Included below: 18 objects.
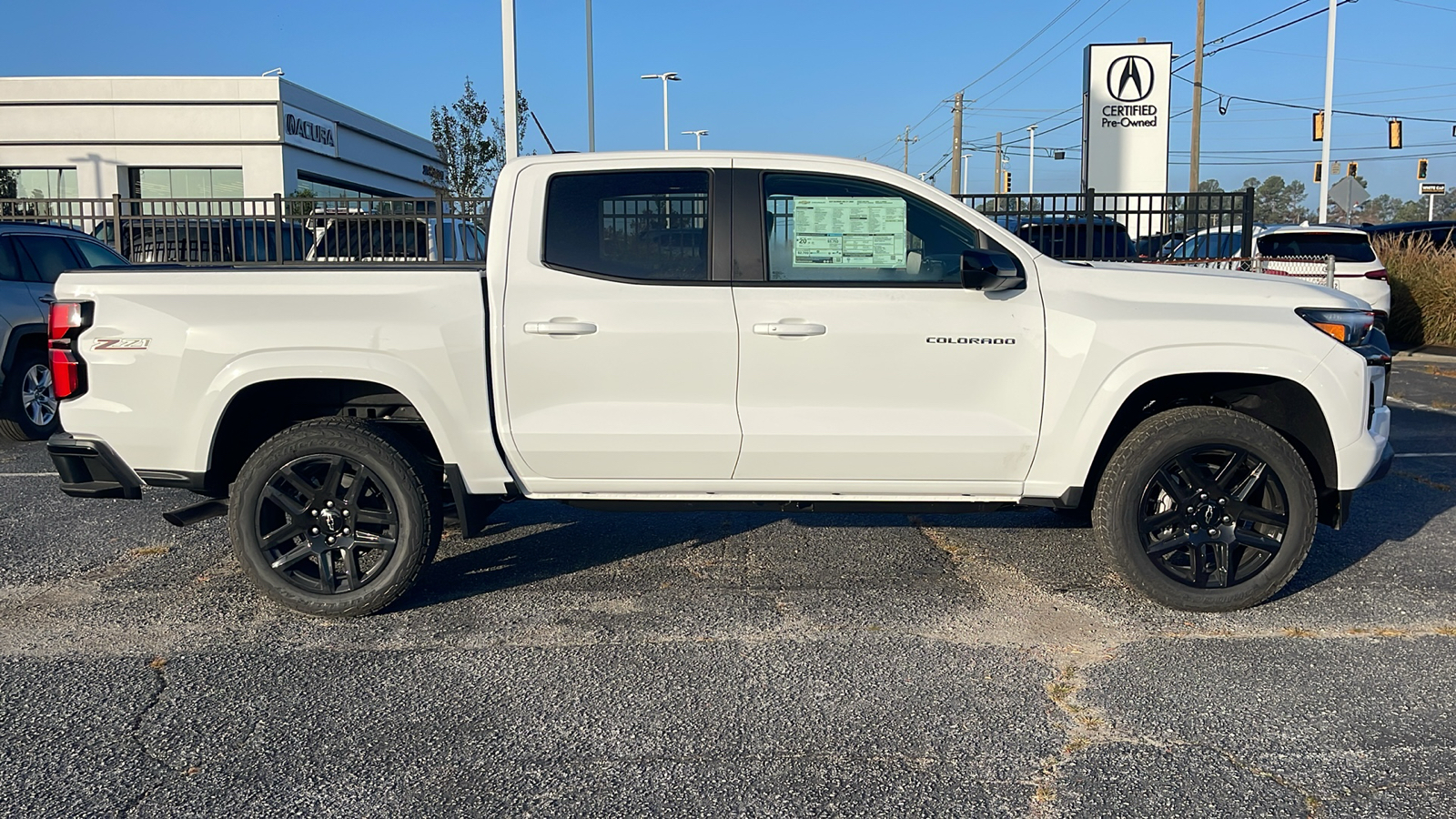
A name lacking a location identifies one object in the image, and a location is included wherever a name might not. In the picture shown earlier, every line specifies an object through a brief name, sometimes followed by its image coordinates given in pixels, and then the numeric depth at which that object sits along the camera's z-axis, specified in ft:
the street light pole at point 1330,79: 89.30
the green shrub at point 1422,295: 53.42
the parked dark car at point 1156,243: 43.77
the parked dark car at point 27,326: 28.17
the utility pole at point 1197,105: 115.75
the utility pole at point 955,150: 164.80
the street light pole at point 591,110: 73.15
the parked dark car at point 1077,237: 41.22
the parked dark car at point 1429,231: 60.08
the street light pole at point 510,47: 44.96
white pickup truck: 15.03
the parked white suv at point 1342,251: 47.55
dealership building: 112.98
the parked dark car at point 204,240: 49.32
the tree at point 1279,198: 409.90
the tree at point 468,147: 95.45
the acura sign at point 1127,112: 58.95
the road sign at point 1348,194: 78.38
